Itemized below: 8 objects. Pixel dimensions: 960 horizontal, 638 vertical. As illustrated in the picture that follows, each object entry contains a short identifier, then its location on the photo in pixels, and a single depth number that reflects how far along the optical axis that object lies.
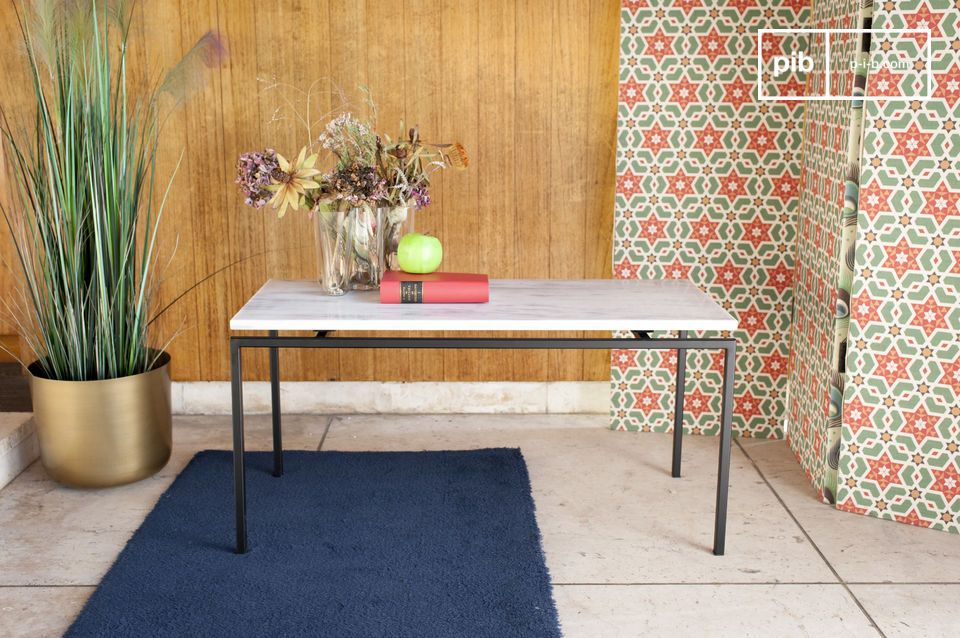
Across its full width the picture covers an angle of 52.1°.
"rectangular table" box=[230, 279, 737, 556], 2.69
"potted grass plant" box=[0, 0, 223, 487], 3.11
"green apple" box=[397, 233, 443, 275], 3.04
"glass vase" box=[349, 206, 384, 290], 3.02
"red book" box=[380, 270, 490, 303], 2.92
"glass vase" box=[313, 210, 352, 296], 3.01
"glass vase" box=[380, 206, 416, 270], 3.07
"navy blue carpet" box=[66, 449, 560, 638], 2.53
